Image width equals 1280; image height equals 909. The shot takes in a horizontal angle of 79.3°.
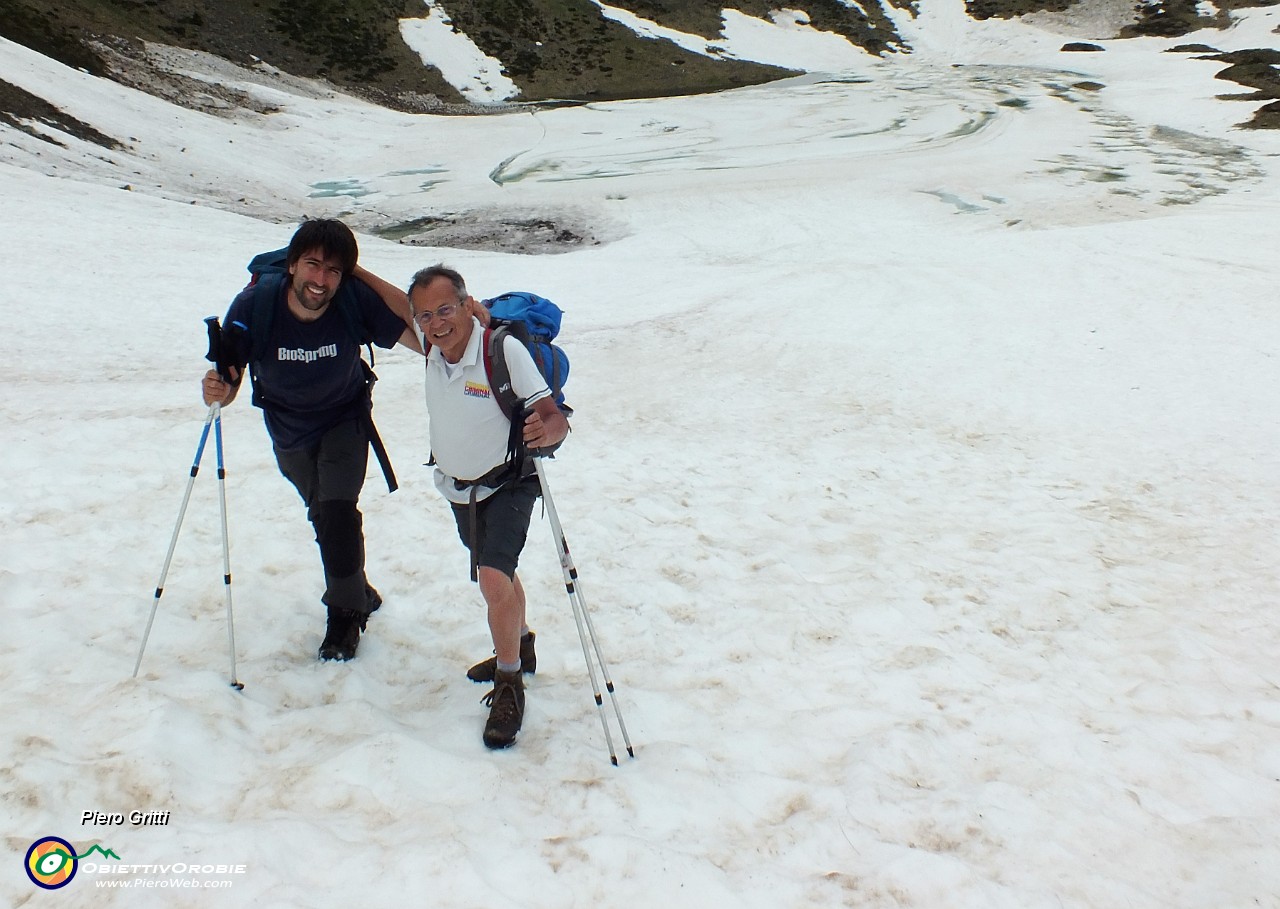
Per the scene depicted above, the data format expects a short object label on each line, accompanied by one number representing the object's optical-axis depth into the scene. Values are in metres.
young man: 4.39
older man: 4.04
